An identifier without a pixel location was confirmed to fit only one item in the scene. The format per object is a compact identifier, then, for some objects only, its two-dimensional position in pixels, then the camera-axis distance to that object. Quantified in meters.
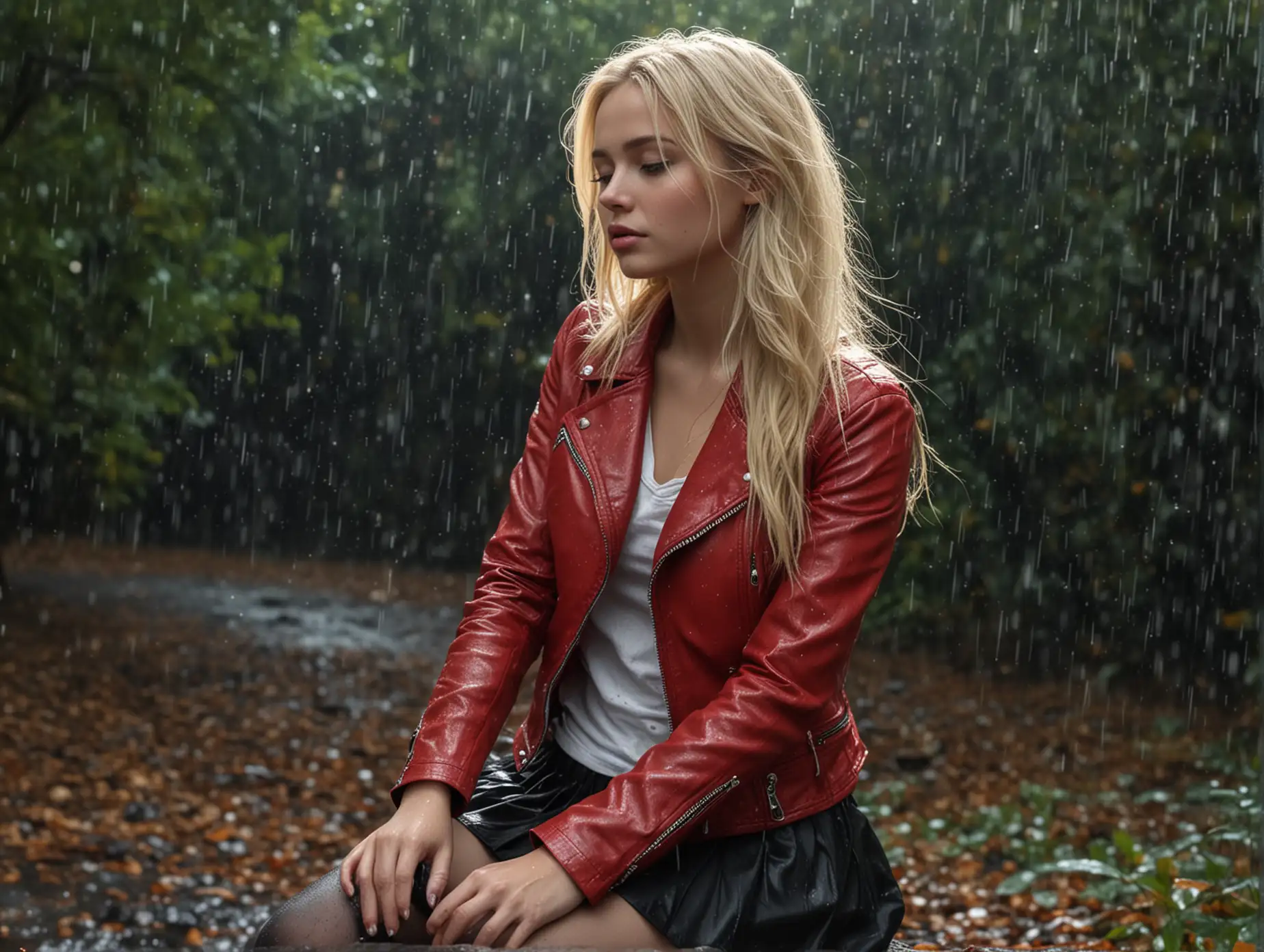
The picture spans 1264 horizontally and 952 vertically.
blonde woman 1.68
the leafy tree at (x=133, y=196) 6.62
